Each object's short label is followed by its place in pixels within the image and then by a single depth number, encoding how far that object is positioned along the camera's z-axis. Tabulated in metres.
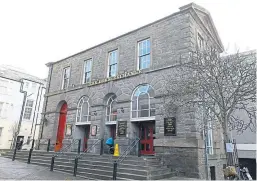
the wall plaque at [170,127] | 10.37
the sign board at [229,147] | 7.28
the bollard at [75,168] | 9.43
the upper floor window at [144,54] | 13.26
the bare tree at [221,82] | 7.39
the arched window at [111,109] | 13.88
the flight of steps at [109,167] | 8.25
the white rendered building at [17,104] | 26.02
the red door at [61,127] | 16.66
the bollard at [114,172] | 8.02
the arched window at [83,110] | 15.31
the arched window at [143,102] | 12.11
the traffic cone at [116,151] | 11.13
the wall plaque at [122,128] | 12.45
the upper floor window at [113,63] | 14.92
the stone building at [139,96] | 10.17
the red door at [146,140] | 11.95
